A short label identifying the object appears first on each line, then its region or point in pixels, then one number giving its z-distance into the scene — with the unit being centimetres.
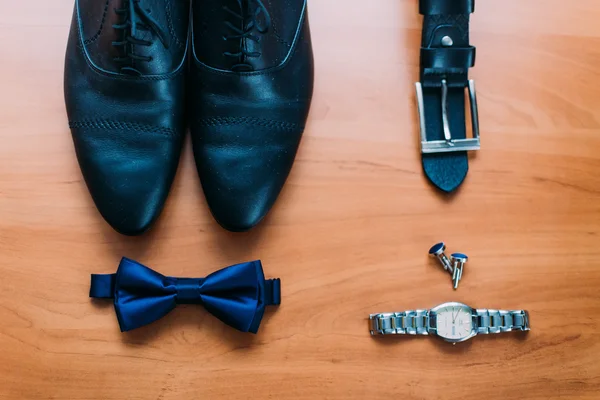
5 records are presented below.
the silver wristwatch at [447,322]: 69
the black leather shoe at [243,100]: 65
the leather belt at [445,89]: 72
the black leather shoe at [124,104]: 63
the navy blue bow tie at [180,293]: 64
